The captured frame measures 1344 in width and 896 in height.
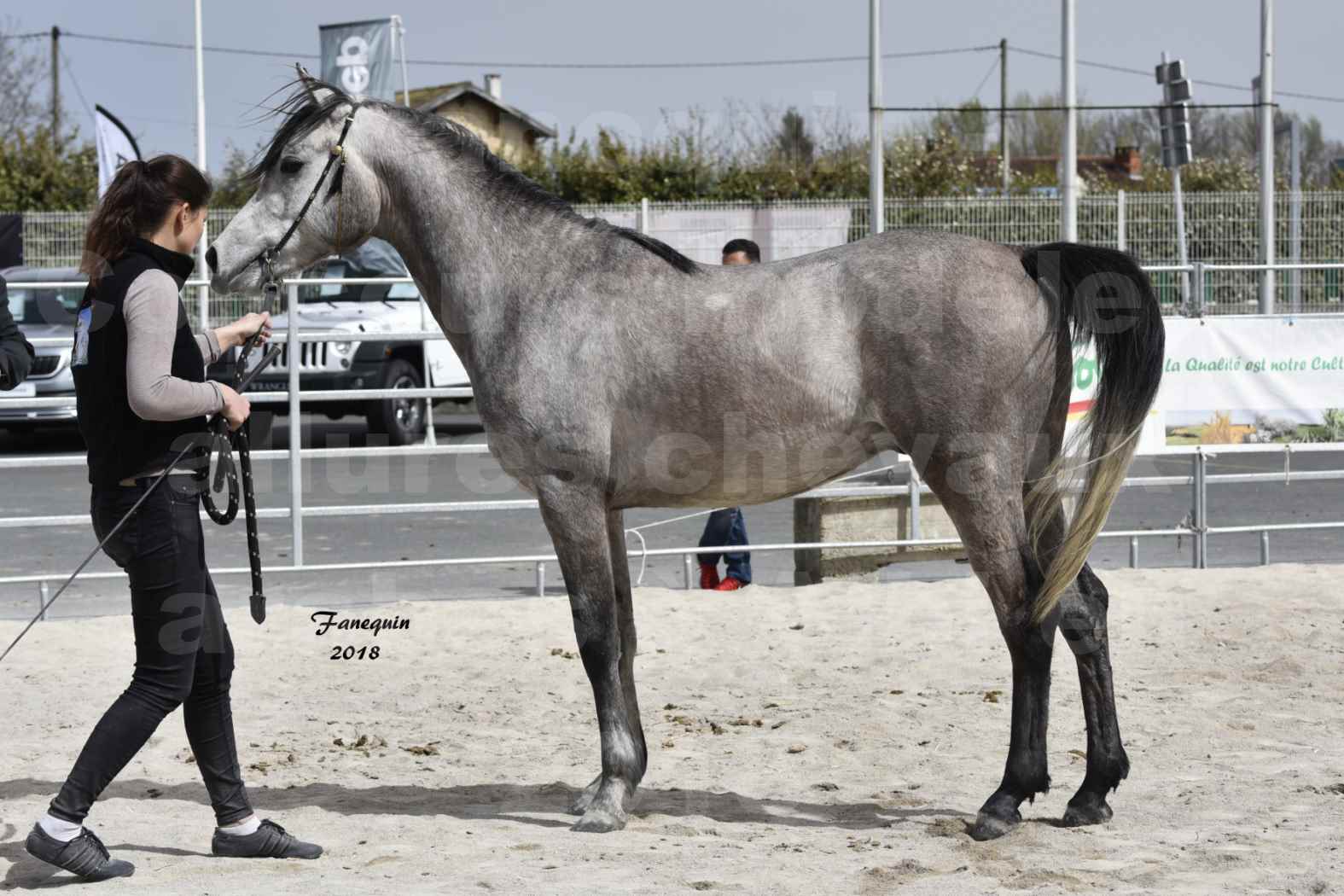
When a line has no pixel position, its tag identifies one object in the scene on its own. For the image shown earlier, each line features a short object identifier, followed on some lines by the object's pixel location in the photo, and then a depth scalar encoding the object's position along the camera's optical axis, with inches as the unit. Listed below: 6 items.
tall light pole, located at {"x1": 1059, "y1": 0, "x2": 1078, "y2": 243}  498.9
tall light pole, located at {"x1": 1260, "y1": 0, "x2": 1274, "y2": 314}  560.1
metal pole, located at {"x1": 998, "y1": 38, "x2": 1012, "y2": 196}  1909.4
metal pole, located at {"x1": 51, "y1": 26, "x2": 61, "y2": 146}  1638.8
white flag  675.4
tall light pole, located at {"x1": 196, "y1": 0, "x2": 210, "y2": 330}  817.5
